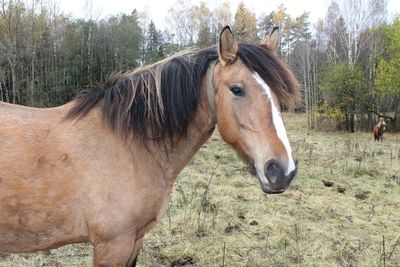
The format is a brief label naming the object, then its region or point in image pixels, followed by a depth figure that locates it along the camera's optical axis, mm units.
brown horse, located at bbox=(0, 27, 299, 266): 2262
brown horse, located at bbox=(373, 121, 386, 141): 18578
